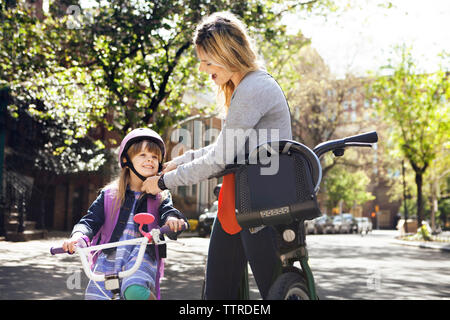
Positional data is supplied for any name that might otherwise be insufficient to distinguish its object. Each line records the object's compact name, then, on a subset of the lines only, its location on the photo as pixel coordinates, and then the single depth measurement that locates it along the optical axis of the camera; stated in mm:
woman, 2227
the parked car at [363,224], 50156
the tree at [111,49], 13250
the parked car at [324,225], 40428
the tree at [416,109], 26953
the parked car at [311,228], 38812
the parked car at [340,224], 44794
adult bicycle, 2014
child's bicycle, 2195
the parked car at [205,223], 25859
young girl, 2379
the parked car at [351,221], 47469
